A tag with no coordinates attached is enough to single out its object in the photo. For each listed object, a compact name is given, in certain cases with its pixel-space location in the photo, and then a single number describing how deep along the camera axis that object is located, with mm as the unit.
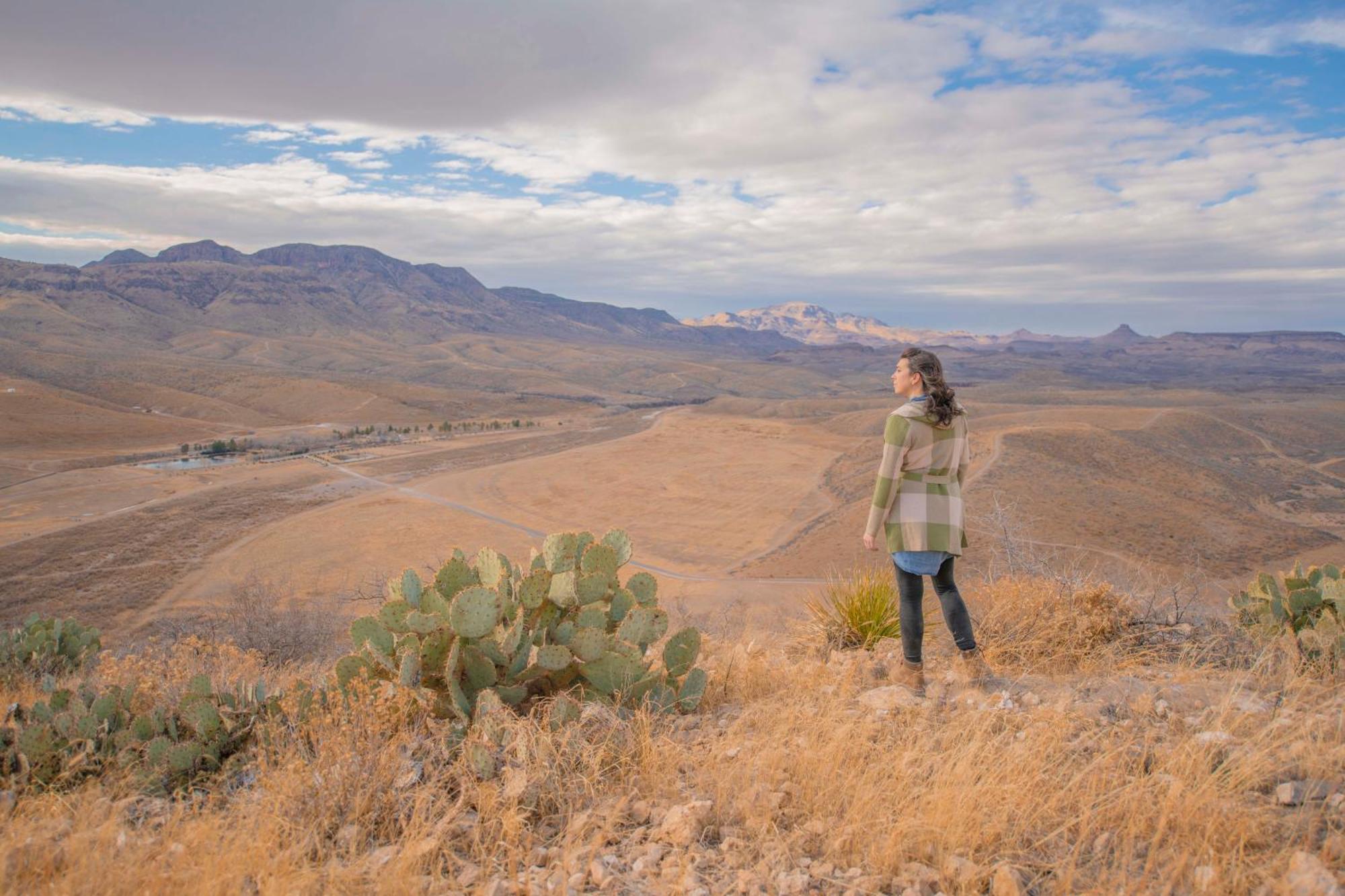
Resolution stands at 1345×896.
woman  4219
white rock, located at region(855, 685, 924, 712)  4105
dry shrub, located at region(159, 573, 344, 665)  13594
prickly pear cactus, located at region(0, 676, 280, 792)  3625
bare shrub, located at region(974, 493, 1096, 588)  6555
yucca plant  6176
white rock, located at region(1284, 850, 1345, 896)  2293
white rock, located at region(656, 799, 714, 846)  2863
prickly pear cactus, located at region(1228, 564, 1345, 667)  4926
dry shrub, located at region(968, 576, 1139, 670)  5266
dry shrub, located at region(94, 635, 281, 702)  4797
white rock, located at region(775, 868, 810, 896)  2584
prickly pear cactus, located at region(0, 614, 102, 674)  7375
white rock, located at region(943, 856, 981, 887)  2545
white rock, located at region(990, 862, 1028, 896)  2467
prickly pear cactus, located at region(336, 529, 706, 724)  3873
